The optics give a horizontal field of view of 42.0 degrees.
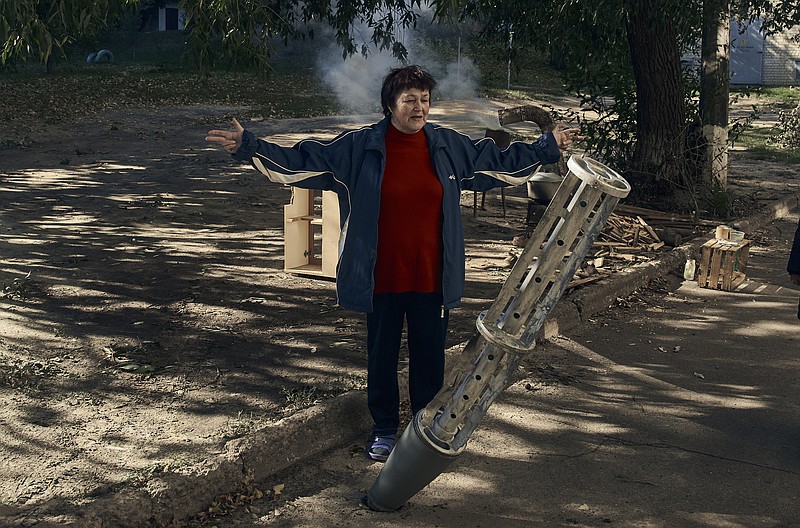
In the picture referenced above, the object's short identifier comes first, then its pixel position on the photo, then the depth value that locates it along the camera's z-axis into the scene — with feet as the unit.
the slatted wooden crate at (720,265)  29.63
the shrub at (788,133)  65.67
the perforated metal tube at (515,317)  12.88
